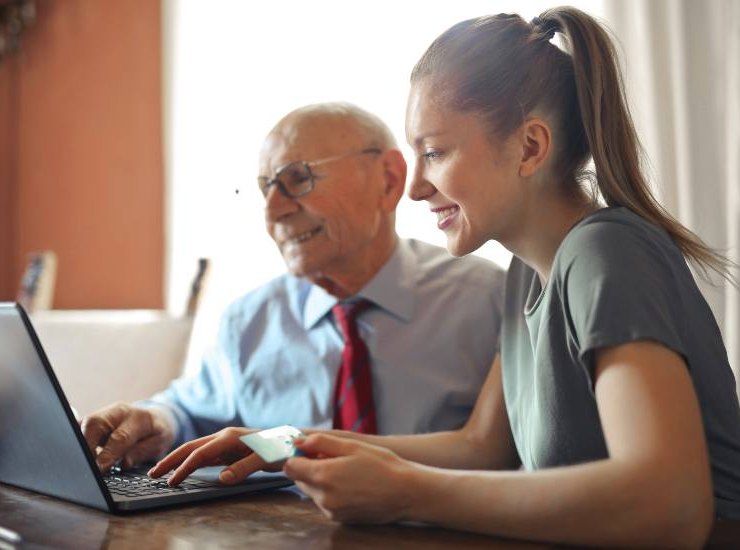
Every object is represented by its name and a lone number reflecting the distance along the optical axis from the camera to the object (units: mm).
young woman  817
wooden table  882
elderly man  1700
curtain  1893
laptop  1033
